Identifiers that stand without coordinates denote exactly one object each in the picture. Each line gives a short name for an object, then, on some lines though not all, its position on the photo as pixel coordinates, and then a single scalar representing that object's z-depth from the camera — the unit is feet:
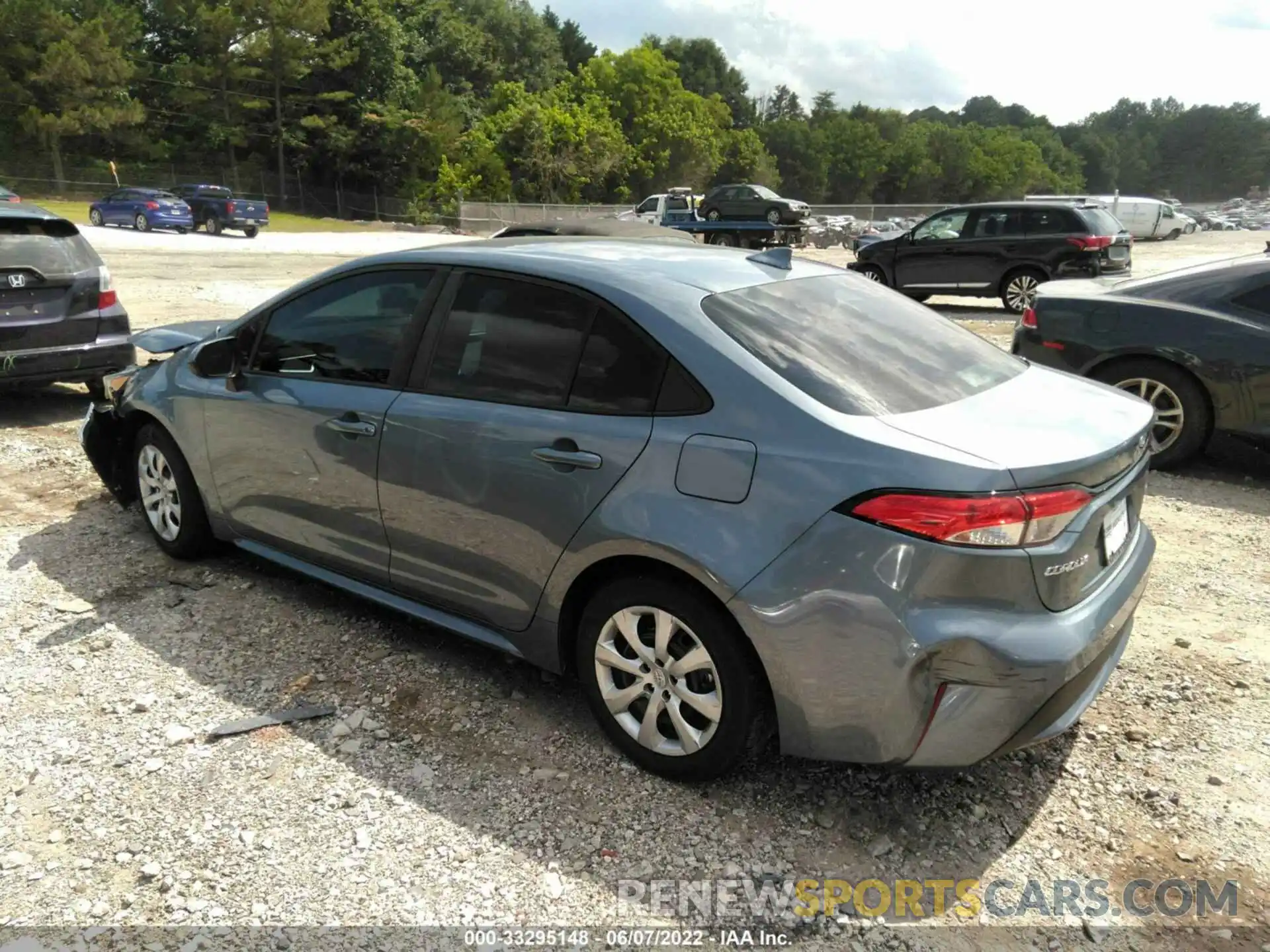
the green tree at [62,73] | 144.46
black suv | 46.19
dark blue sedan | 104.63
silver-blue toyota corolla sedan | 8.05
